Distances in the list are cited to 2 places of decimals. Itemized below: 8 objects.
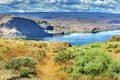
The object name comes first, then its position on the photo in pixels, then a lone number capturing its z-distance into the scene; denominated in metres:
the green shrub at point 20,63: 13.45
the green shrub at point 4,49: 15.80
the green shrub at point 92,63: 12.65
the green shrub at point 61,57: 15.62
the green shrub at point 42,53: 16.25
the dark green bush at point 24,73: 12.94
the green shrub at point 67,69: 13.98
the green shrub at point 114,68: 12.54
